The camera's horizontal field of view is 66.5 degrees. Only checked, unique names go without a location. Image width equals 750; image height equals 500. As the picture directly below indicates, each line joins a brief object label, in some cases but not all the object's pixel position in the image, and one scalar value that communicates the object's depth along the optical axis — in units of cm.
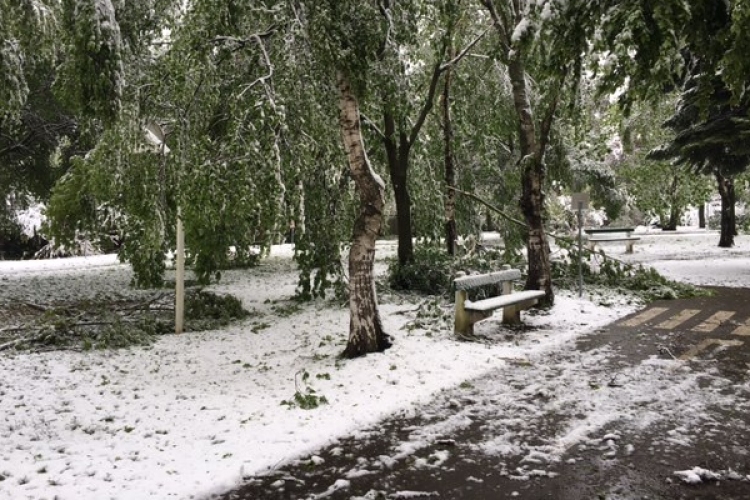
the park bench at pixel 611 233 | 2150
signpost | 1042
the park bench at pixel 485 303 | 750
